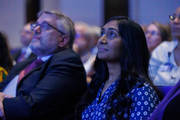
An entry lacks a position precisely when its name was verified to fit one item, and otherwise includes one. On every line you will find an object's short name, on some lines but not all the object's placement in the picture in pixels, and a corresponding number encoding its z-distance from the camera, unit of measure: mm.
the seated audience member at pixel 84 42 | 6238
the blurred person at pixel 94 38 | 6995
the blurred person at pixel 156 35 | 5941
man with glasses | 3182
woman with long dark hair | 2580
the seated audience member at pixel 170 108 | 2021
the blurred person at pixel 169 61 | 4230
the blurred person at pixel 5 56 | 5168
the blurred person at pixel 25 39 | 7490
